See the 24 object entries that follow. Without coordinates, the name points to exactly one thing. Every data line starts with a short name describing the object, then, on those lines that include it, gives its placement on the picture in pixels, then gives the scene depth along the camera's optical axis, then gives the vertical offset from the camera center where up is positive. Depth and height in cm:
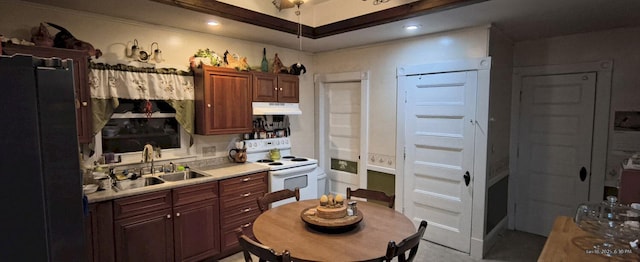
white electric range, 357 -66
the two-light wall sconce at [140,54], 303 +53
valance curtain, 283 +20
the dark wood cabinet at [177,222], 251 -99
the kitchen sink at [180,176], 317 -66
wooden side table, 154 -70
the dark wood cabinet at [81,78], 237 +25
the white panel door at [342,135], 432 -35
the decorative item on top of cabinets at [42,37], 240 +54
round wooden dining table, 171 -75
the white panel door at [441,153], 332 -47
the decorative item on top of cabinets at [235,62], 358 +53
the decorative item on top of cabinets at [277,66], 403 +54
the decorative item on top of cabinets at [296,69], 412 +52
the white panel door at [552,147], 349 -43
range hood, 375 +2
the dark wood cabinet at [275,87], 374 +27
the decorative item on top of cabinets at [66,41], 254 +54
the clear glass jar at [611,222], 166 -62
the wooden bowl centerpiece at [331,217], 197 -69
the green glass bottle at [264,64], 396 +56
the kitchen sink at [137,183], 280 -66
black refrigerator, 76 -13
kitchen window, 303 -21
